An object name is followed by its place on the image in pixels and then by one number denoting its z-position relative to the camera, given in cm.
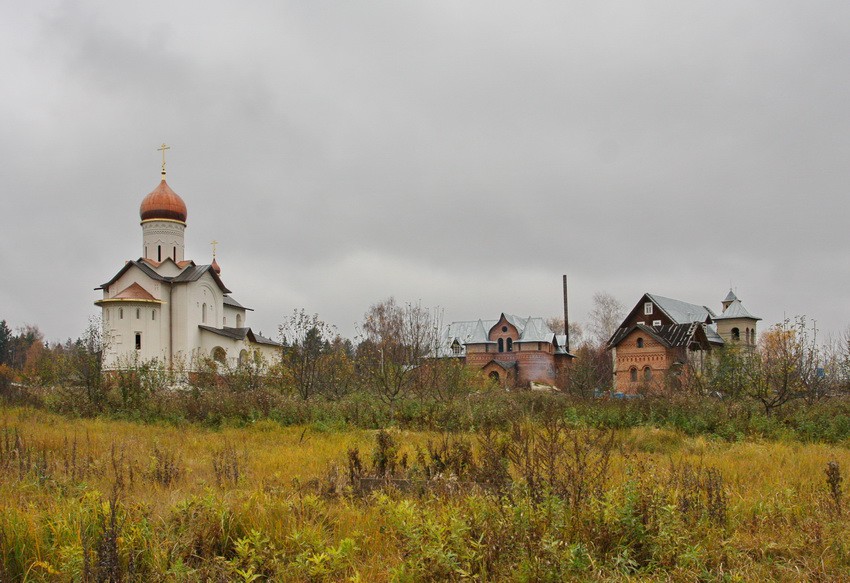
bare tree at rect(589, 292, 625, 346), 6469
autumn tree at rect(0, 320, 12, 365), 7450
